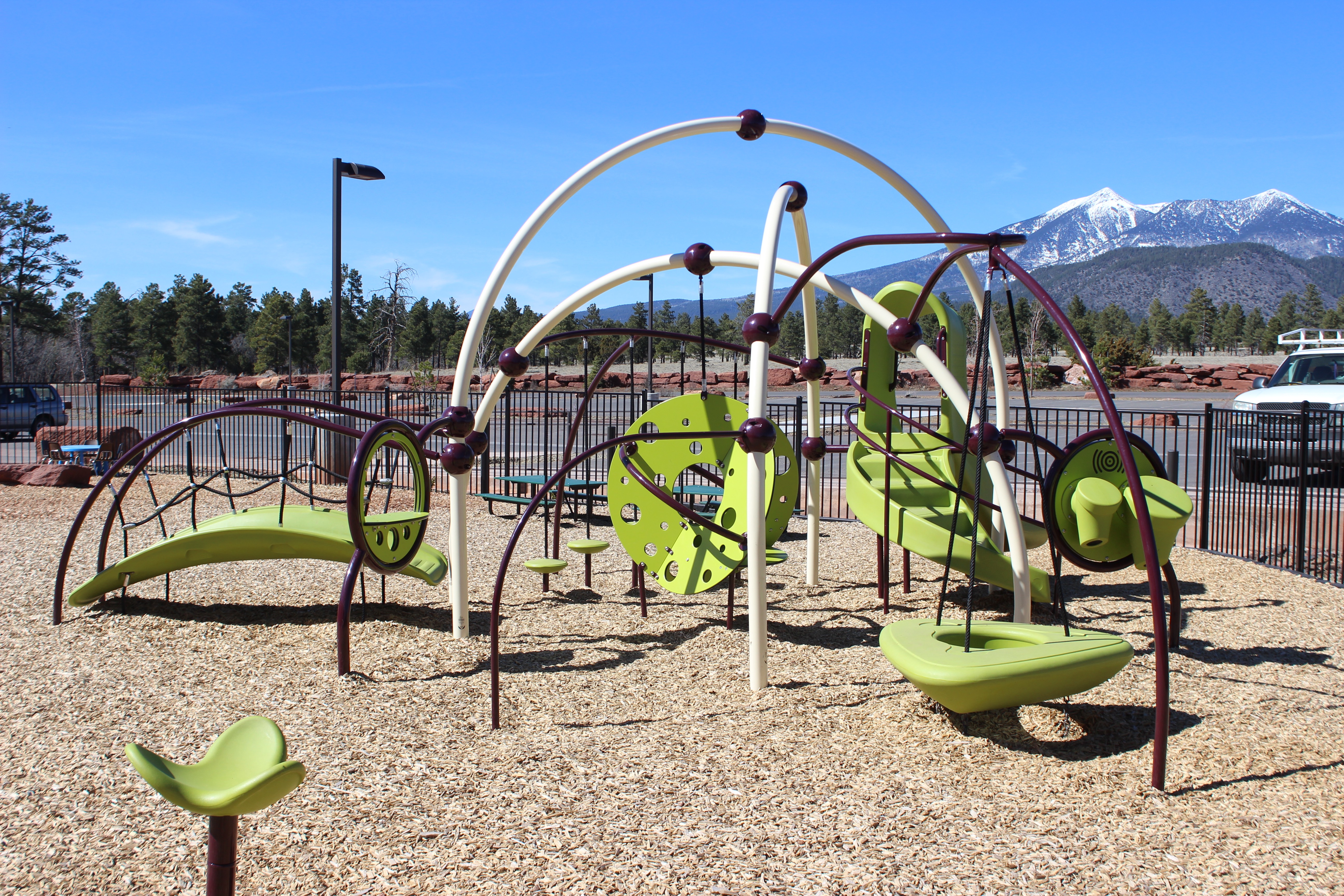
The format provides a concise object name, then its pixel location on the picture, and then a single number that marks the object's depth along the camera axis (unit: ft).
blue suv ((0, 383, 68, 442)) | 73.56
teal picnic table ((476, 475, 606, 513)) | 33.06
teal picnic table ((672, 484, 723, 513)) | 29.71
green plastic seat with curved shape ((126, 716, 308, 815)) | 6.89
